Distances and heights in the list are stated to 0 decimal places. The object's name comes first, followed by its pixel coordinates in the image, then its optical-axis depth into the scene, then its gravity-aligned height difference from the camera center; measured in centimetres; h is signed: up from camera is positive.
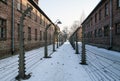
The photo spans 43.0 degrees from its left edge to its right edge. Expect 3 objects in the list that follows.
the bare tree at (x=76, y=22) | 10665 +1225
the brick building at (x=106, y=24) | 1597 +176
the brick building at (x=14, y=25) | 1116 +120
